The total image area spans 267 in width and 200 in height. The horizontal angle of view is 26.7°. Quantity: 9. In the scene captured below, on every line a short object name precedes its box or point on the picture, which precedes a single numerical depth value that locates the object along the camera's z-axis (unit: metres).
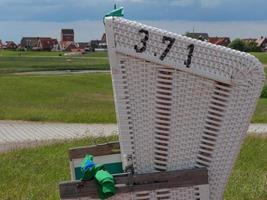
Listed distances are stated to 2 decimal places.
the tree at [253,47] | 66.44
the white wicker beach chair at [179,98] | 2.33
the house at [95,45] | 114.12
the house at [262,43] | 82.75
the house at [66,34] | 127.81
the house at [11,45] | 123.31
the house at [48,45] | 117.81
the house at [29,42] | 121.56
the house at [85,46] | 115.82
